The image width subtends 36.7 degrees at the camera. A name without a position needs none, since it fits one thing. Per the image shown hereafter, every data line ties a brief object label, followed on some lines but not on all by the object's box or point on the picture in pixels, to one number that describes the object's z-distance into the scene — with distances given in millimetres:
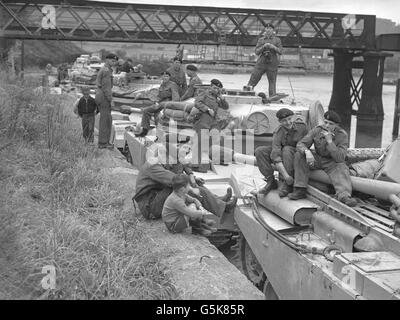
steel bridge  25375
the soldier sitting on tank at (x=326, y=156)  6625
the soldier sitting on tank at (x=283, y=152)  7098
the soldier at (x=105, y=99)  12766
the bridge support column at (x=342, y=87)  30078
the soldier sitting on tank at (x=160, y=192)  7977
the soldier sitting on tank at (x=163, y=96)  12859
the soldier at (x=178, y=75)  13164
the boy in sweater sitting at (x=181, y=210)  7375
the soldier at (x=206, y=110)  10539
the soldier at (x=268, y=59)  13367
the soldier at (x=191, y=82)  12484
